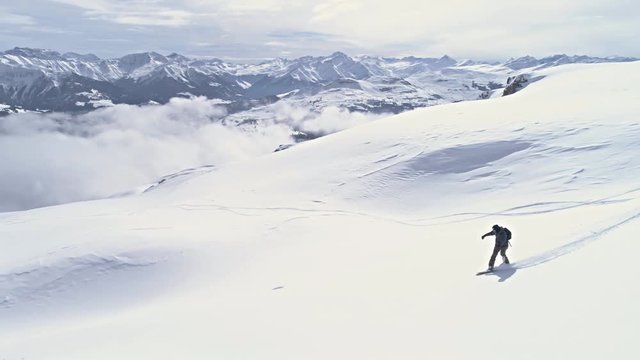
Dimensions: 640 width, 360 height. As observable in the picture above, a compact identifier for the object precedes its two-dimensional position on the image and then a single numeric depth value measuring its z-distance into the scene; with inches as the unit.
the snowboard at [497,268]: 502.6
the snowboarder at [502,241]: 522.9
